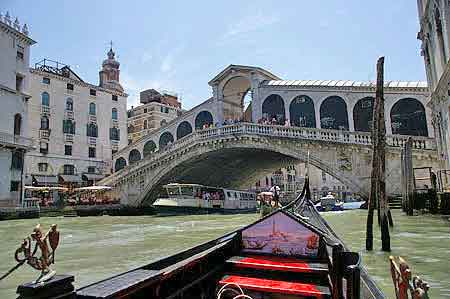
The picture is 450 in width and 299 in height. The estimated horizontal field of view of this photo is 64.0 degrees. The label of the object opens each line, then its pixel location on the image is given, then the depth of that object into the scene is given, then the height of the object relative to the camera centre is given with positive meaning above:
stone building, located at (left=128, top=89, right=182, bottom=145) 31.62 +7.40
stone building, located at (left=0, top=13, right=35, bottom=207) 17.64 +4.80
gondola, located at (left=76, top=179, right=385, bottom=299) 1.98 -0.59
